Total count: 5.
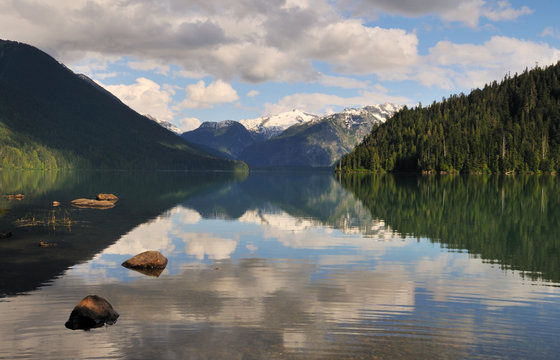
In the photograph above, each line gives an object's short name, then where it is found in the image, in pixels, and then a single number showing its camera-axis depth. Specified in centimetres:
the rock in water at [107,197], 7711
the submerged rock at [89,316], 1883
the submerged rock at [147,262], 2947
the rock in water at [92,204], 7075
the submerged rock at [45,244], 3747
